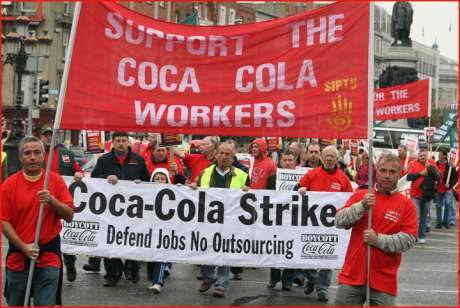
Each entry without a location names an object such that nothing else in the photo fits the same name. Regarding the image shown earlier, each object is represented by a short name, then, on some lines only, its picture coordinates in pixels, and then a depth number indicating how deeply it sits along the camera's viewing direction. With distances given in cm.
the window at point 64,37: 6862
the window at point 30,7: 6762
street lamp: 2966
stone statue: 4834
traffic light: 3071
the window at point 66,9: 6931
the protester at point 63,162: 1184
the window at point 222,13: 8749
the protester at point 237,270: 1206
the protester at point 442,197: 2166
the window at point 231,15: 9056
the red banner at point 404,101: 2372
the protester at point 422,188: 1778
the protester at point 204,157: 1317
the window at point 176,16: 7931
